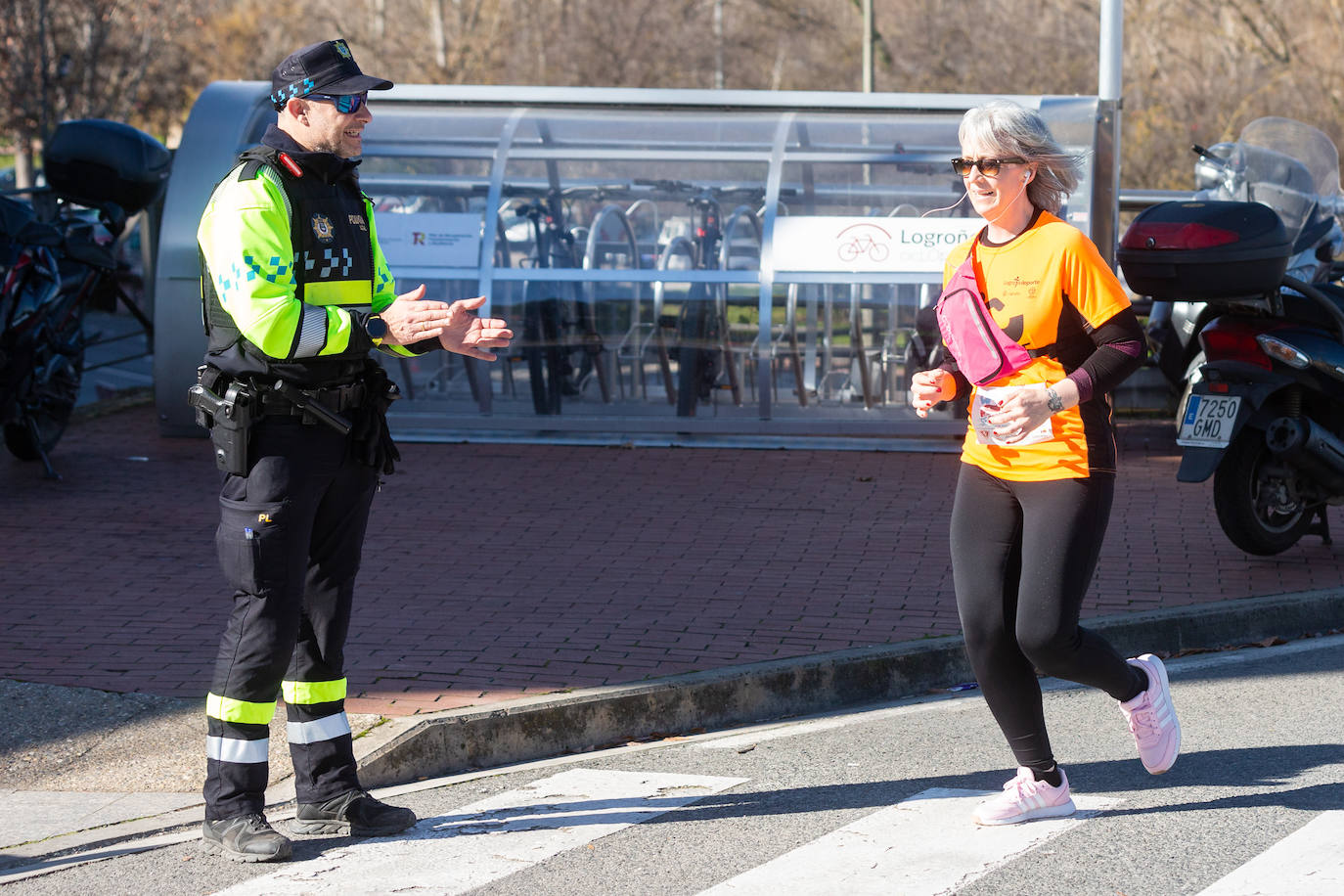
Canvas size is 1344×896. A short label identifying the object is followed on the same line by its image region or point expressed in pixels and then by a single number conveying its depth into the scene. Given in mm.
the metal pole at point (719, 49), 37750
